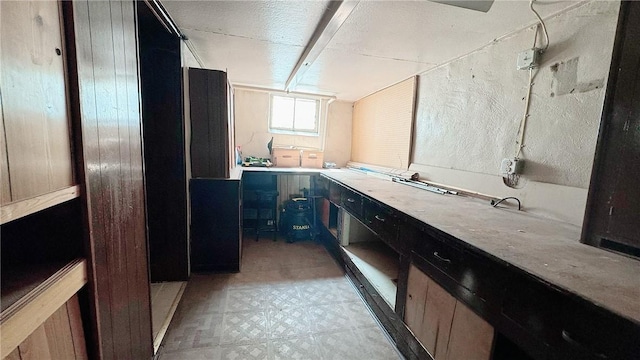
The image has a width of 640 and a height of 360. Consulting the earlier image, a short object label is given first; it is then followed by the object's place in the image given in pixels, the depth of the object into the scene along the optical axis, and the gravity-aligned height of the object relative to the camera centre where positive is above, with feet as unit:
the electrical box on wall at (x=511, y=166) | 5.12 -0.12
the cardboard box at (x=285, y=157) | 12.02 -0.28
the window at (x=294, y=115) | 12.91 +2.04
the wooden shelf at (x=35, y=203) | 1.72 -0.51
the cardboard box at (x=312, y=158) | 12.42 -0.30
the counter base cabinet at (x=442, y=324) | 3.25 -2.56
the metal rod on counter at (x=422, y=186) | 6.69 -0.91
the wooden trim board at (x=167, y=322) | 4.96 -4.08
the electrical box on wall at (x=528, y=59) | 4.78 +2.07
